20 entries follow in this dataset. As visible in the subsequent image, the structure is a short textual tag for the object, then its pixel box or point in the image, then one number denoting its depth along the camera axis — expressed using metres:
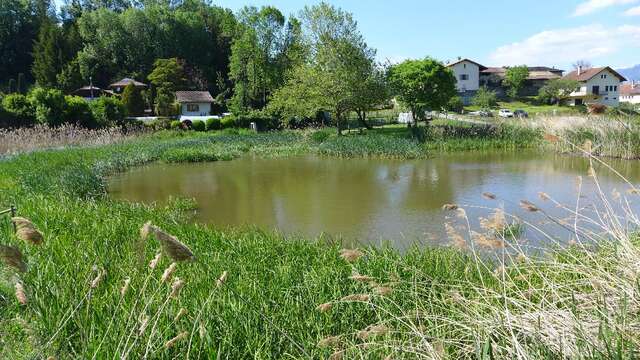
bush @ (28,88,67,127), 27.00
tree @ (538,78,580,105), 58.88
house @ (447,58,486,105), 71.56
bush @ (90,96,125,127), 29.95
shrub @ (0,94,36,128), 27.64
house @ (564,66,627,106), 61.66
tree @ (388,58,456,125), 26.92
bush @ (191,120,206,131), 33.00
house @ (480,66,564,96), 71.47
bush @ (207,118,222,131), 33.44
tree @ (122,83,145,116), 43.81
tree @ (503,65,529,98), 66.44
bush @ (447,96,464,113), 49.82
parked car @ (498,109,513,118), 47.00
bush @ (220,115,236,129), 34.34
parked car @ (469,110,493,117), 45.80
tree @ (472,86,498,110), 56.81
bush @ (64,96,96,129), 28.25
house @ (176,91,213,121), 48.09
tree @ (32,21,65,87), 52.88
